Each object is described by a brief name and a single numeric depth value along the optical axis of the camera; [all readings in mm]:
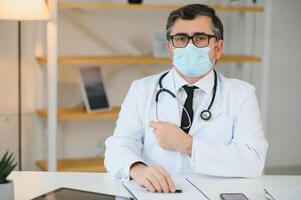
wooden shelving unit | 3013
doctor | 1907
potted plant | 1491
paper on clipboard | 1629
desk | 1689
